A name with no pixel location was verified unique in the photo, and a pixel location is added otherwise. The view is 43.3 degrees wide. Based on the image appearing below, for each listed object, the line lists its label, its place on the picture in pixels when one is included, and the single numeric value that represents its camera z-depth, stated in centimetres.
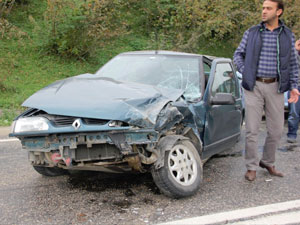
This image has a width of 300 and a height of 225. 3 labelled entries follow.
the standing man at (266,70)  429
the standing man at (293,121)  666
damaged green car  335
